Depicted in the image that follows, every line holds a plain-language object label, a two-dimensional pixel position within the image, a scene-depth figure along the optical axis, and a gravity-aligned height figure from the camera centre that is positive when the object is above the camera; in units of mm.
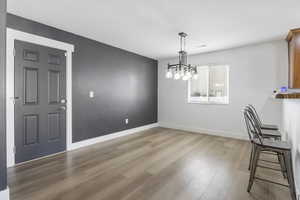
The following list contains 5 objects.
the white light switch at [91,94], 3777 +98
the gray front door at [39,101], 2666 -57
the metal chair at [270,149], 1706 -585
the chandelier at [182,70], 2869 +529
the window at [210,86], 4684 +405
